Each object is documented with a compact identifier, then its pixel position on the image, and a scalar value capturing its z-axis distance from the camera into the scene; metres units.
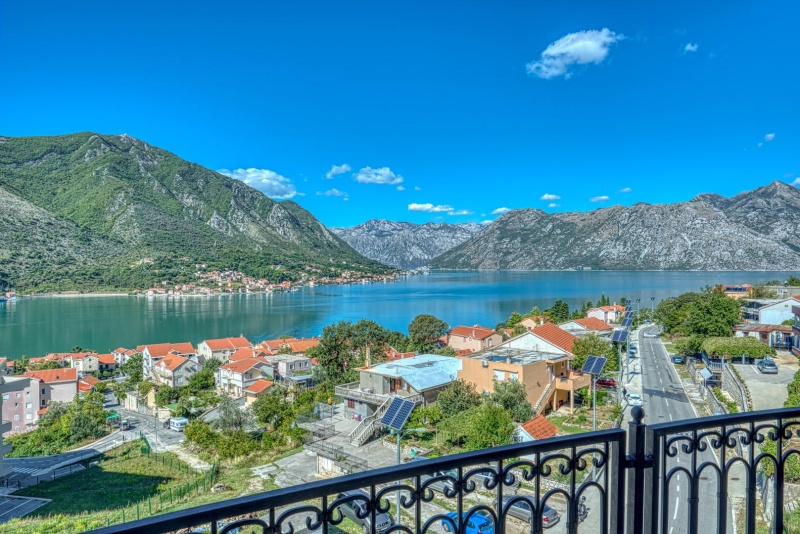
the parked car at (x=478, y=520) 7.22
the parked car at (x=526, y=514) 8.30
